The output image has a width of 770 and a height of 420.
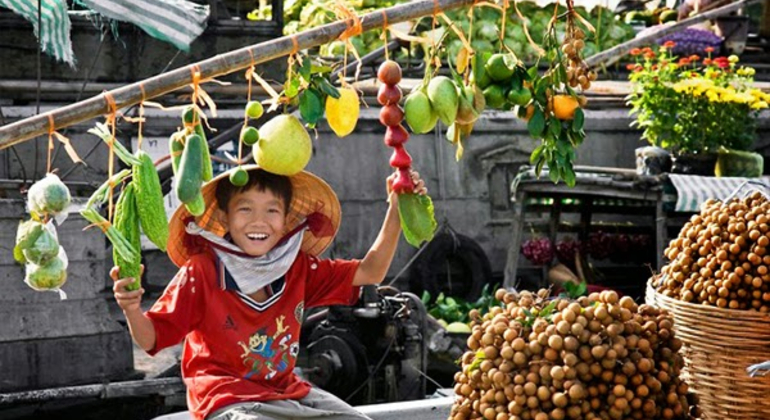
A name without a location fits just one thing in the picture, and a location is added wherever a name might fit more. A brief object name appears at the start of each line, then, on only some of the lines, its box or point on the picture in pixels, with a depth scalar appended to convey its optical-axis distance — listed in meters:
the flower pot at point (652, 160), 8.88
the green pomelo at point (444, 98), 3.33
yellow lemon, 3.29
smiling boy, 3.89
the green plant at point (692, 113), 9.35
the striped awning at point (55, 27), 7.38
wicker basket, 3.83
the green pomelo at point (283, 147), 3.26
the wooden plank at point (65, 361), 6.96
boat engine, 7.35
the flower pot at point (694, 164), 9.28
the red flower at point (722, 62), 9.77
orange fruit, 3.63
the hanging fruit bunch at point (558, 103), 3.62
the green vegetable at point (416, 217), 3.40
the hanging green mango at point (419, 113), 3.35
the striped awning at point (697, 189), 8.43
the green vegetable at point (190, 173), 2.90
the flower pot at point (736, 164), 9.45
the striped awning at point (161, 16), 6.92
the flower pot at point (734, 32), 13.31
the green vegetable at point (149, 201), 2.96
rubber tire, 10.52
